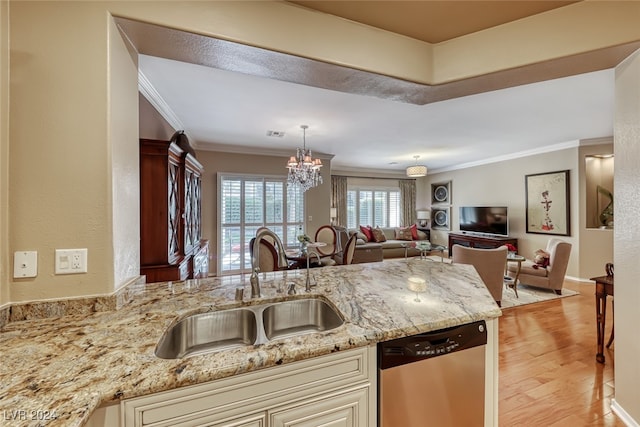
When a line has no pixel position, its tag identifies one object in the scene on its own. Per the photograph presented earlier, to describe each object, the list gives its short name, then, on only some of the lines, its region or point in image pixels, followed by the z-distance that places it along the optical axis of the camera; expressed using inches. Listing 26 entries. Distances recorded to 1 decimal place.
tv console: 231.3
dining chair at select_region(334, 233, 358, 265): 161.6
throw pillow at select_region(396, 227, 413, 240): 307.1
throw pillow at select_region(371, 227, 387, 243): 290.0
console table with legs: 92.2
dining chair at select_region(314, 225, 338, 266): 193.0
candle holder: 60.7
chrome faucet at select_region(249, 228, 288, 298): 57.6
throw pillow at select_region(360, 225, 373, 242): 289.4
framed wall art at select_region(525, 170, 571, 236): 195.0
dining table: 157.1
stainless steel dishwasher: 43.5
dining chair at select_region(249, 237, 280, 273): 132.4
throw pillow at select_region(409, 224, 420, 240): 310.4
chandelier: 162.1
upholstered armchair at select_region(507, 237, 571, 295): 157.9
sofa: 223.3
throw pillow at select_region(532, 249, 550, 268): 164.4
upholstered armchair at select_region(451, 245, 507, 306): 133.6
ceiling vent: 166.9
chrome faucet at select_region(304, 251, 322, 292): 62.4
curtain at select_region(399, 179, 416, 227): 341.7
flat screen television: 236.7
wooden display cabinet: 89.0
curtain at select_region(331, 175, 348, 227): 307.1
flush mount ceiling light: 233.3
